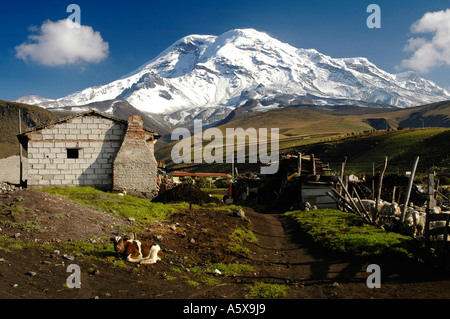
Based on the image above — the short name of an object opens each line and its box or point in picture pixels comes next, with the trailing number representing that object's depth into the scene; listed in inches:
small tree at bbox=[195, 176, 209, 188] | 1961.1
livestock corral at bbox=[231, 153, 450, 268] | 442.3
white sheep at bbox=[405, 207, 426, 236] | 554.3
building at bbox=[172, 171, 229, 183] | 2687.0
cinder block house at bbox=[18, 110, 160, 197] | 884.0
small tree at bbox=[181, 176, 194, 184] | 2194.5
